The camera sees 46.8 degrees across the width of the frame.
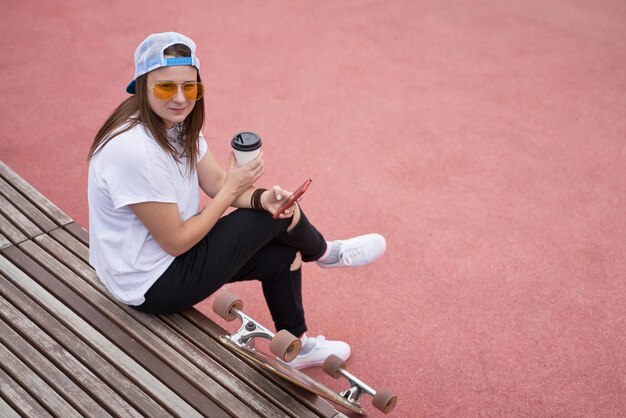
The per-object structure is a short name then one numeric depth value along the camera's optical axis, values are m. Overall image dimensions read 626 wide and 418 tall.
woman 2.15
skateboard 2.18
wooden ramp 2.06
